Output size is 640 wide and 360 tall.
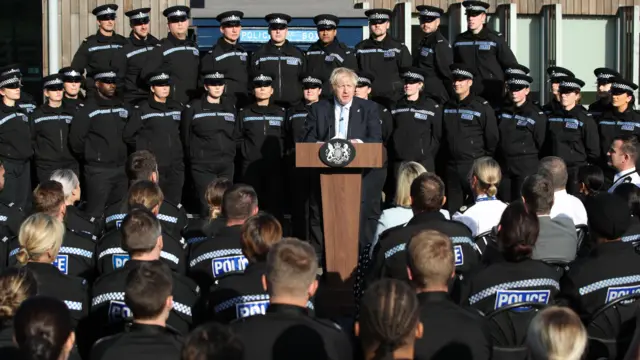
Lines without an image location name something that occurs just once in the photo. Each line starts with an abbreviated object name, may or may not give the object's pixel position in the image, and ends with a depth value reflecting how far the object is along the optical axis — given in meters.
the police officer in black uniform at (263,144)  22.50
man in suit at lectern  18.39
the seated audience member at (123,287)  11.11
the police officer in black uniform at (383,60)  24.11
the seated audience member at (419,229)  12.12
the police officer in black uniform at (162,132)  22.50
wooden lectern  16.16
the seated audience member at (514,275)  10.79
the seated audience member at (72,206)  15.10
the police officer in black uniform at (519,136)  22.80
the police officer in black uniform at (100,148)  22.64
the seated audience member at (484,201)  14.54
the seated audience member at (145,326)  8.93
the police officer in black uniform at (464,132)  22.50
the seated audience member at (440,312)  9.08
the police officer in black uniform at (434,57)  24.44
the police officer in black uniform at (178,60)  23.98
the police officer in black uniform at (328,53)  23.81
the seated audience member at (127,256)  12.73
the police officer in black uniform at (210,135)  22.36
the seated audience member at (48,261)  11.30
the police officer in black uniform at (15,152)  22.52
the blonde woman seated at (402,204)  14.04
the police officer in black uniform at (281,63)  23.75
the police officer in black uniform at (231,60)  23.89
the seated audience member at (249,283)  10.82
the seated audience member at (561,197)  15.09
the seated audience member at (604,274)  11.27
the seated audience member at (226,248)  12.26
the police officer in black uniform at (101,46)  24.73
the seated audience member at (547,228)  12.88
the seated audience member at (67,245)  13.13
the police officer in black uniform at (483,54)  24.73
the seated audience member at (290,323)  8.68
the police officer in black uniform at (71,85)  23.42
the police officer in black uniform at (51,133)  22.81
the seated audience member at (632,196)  14.14
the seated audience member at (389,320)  7.92
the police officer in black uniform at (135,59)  24.30
